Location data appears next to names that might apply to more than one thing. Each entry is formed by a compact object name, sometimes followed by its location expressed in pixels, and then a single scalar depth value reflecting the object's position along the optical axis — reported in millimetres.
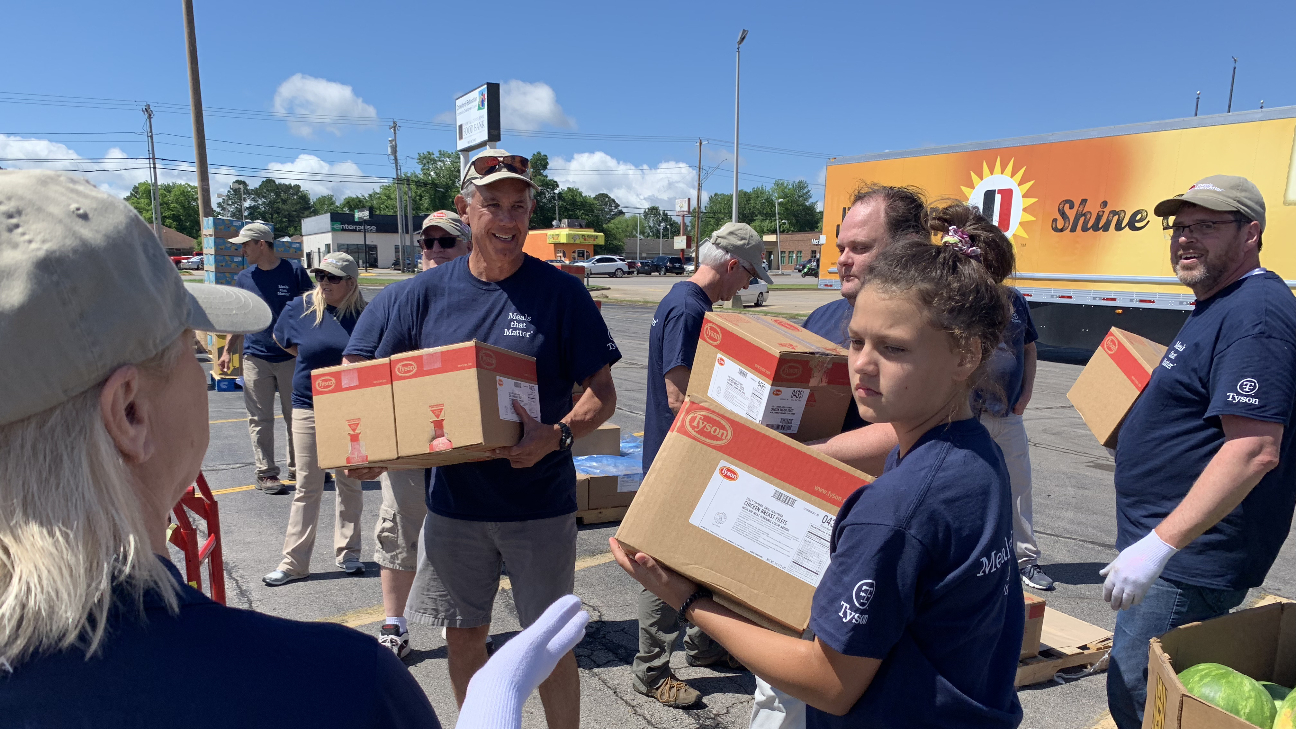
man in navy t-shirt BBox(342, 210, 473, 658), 3672
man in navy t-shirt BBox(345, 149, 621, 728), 2707
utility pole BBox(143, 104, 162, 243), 51641
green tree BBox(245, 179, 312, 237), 116750
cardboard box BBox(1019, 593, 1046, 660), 3334
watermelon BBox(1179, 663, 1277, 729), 1932
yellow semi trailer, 10453
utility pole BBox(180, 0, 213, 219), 14164
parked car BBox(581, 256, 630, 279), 58156
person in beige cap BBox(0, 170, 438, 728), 705
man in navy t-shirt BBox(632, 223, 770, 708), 3129
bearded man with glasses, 2129
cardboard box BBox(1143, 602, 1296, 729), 1836
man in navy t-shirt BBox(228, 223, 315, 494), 6010
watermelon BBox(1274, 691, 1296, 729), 1908
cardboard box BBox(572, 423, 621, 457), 5850
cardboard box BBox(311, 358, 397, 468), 2588
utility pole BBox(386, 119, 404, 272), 61906
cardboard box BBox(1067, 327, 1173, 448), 2879
